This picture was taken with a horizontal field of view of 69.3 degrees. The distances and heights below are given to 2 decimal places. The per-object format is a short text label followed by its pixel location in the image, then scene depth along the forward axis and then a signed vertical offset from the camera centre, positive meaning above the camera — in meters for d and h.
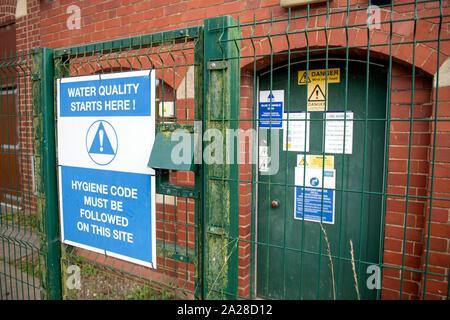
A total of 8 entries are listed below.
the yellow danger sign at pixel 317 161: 3.02 -0.23
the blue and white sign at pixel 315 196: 3.02 -0.56
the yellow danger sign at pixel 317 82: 2.95 +0.51
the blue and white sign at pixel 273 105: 3.18 +0.31
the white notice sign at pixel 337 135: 2.91 +0.02
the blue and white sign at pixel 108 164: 1.82 -0.17
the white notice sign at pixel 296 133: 3.06 +0.04
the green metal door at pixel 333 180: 2.88 -0.43
